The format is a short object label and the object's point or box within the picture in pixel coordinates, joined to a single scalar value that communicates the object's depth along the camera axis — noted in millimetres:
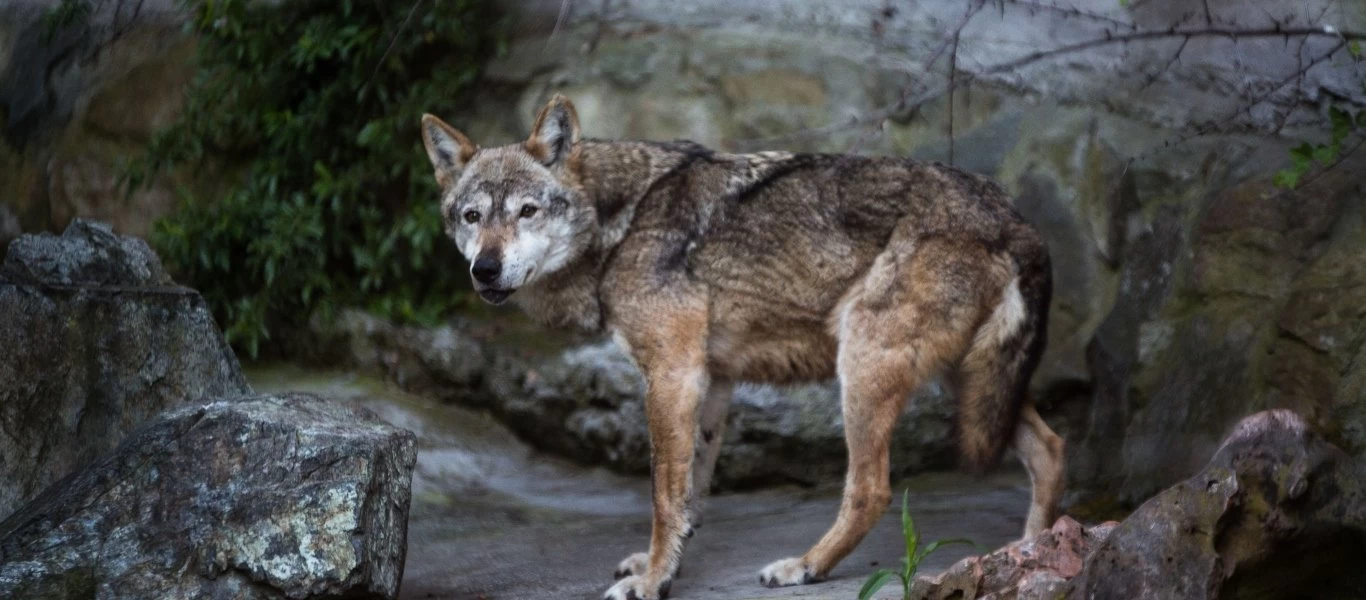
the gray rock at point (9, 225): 16078
